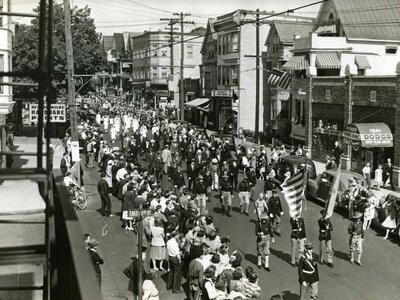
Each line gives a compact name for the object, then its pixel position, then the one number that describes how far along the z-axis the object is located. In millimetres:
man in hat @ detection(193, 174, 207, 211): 19297
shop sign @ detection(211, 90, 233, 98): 52197
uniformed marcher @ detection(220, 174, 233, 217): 19375
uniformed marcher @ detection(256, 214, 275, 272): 14234
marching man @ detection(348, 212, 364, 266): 14803
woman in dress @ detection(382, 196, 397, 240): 17344
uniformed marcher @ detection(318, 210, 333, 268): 14555
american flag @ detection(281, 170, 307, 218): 15269
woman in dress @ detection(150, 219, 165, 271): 13719
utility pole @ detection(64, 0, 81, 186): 22016
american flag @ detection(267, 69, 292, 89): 36350
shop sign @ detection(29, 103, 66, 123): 24938
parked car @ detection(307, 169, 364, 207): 20984
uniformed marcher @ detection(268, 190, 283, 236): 16627
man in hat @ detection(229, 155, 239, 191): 22553
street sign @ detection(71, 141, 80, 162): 22188
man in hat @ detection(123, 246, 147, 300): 11148
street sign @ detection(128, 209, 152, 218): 11308
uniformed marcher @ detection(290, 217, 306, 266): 14461
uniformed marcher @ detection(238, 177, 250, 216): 20078
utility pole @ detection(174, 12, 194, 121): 47781
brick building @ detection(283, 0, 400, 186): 29597
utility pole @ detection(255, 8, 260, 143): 39375
